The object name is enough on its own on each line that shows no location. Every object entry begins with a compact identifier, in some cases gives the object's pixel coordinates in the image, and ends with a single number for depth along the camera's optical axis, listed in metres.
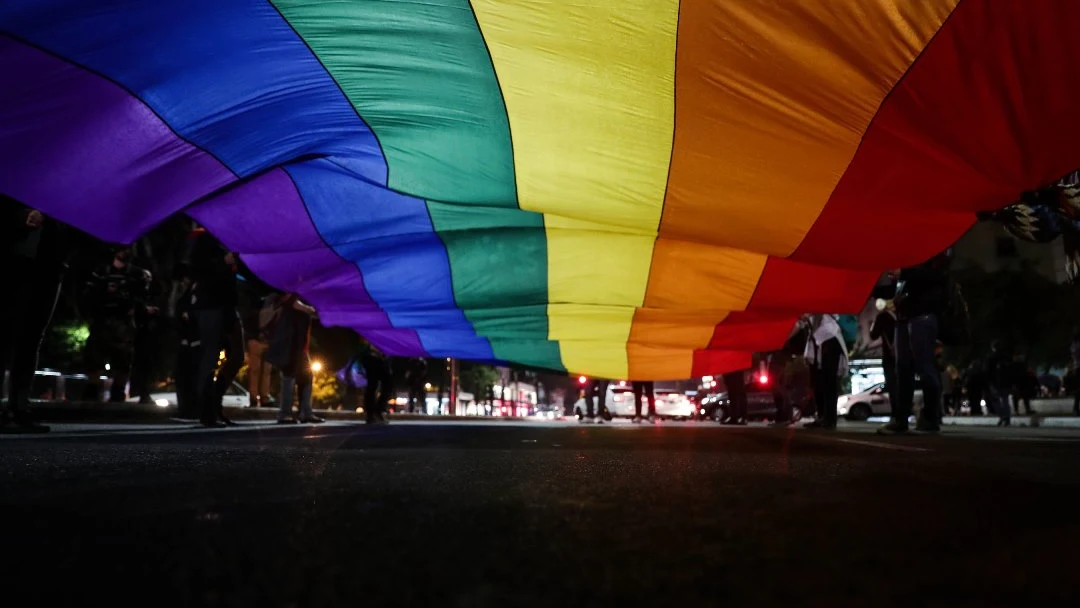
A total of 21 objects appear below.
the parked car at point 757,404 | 18.27
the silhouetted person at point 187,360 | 6.77
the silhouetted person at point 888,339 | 7.10
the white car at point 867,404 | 19.98
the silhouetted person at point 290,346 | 7.80
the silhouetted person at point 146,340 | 8.43
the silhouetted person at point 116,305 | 8.42
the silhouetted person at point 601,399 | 12.69
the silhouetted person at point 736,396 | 11.20
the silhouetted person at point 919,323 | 6.18
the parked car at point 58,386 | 12.83
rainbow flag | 3.40
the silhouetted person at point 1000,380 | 11.87
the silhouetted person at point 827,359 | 7.74
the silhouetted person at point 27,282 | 4.25
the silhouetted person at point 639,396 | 12.76
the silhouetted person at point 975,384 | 14.73
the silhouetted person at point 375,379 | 9.12
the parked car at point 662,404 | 23.05
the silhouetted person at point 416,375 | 13.03
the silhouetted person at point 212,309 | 6.27
